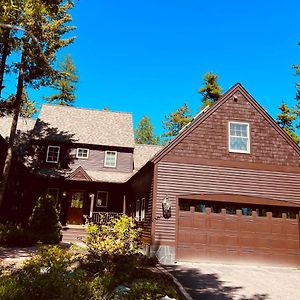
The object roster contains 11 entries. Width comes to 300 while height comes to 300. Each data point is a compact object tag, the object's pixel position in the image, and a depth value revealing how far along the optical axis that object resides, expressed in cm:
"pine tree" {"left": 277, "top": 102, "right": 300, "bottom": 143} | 3184
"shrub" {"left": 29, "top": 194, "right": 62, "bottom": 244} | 1767
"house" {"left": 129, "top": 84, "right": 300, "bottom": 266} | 1432
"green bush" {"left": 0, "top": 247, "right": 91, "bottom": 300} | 595
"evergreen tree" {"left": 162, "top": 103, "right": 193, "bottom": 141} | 4785
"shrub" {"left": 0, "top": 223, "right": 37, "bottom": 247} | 1512
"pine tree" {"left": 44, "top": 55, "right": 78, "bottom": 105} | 4262
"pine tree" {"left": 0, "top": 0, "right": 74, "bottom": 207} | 1577
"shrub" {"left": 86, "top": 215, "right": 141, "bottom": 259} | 917
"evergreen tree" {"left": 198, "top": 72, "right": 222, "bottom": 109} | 3966
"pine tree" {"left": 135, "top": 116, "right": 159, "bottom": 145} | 5572
